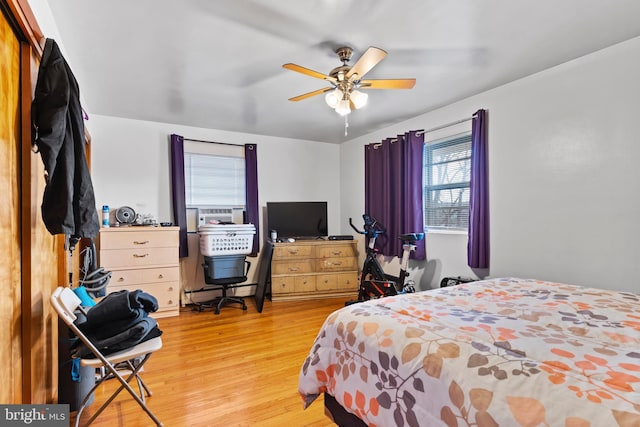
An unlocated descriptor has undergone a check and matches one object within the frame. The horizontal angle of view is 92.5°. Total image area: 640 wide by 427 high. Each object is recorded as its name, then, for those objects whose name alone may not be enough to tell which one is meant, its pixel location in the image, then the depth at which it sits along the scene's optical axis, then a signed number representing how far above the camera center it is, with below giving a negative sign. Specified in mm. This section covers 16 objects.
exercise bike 3430 -780
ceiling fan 2133 +931
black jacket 1285 +295
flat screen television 4477 -135
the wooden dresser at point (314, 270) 4199 -843
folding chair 1500 -750
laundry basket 3738 -357
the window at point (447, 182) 3346 +305
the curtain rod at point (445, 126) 3223 +943
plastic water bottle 3488 -55
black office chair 3764 -811
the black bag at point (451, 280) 3111 -734
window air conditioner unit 4219 -66
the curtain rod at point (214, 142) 4097 +950
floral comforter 786 -481
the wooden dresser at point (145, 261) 3316 -559
